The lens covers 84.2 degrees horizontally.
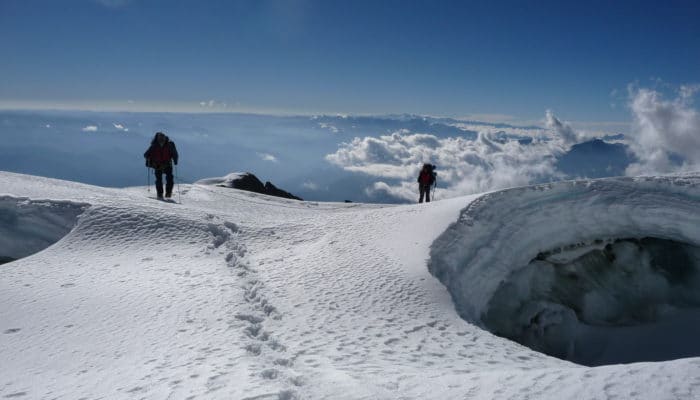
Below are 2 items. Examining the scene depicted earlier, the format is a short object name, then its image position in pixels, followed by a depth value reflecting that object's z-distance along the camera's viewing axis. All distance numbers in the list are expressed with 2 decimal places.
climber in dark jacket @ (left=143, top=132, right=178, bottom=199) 18.25
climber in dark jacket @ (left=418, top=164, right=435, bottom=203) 23.52
